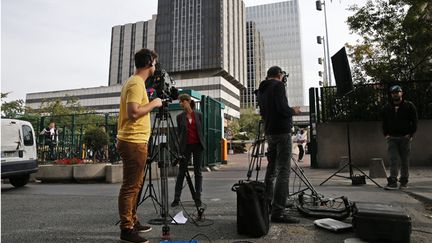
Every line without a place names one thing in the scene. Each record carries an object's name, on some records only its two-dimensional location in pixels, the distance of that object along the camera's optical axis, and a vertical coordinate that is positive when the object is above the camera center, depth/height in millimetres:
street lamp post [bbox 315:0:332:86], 24183 +7835
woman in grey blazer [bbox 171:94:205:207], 5297 +275
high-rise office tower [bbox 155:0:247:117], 84688 +31310
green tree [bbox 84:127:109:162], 11477 +502
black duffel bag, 3398 -657
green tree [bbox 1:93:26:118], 34844 +5429
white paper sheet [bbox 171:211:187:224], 4086 -905
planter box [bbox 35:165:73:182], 9859 -644
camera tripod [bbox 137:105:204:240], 3542 -54
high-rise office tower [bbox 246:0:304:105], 107875 +41957
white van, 7898 +63
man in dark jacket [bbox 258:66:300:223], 4074 +226
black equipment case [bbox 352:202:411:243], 3016 -745
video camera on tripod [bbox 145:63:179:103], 3781 +821
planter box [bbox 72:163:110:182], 9648 -601
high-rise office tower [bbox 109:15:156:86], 102938 +37076
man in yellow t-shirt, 3260 +111
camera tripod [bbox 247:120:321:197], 5026 +34
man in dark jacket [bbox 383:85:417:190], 6484 +394
